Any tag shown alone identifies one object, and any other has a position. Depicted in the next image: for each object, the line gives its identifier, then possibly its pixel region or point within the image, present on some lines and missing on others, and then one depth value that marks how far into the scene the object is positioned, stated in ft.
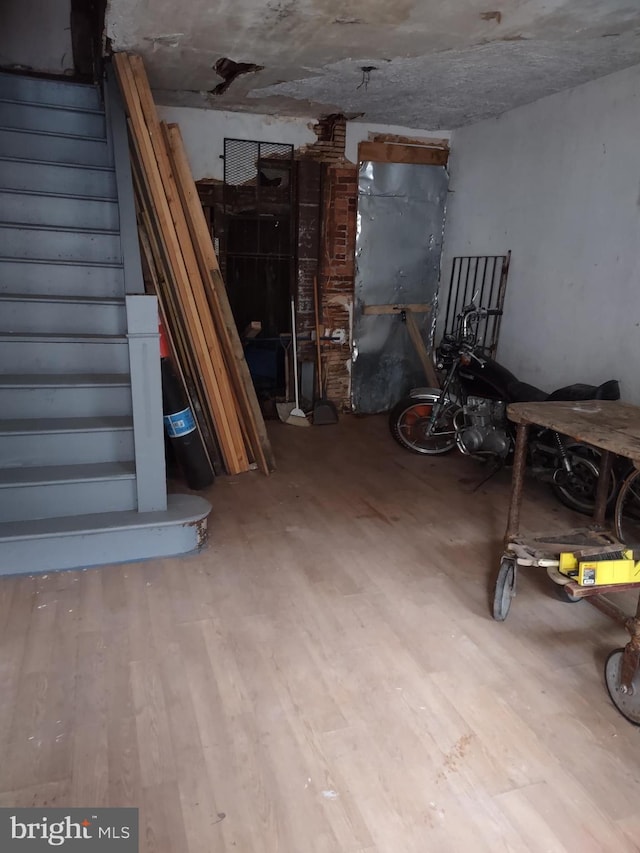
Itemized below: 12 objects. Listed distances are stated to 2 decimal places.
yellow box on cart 6.51
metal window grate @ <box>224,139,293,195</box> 15.65
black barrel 11.25
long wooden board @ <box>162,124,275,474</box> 12.30
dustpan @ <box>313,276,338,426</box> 17.12
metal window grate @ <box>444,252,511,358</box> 15.47
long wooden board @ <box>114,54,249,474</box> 11.49
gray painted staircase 8.86
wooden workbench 6.31
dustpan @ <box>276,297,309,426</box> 16.93
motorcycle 11.10
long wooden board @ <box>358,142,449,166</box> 16.66
